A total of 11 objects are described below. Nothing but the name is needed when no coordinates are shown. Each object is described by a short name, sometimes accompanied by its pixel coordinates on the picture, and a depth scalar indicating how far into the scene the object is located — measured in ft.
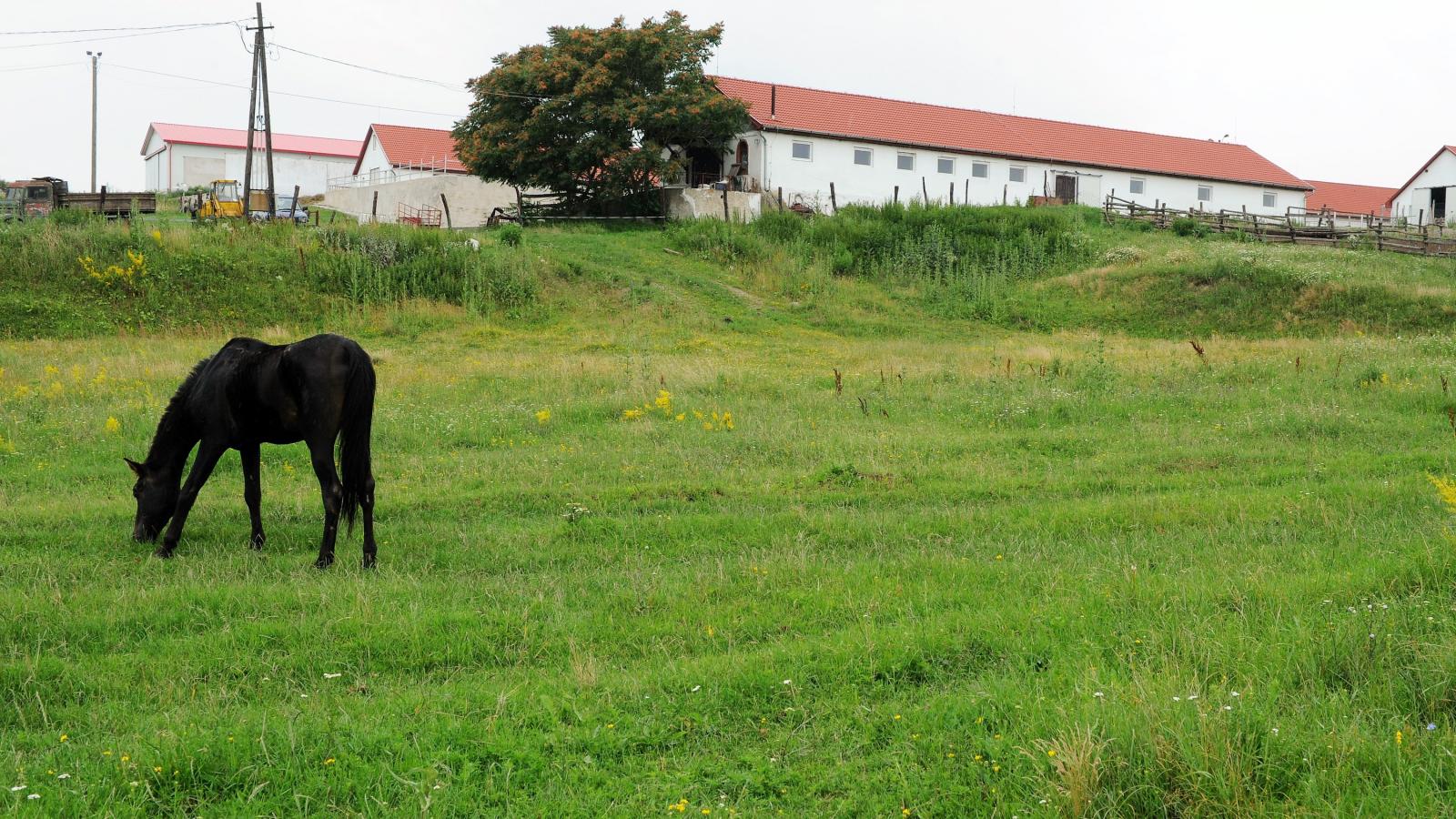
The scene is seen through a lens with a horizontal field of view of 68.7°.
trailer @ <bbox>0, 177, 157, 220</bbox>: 118.62
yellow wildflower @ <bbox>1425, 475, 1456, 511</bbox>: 21.44
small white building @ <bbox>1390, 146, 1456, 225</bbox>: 193.26
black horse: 29.60
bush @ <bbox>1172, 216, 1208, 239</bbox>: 144.25
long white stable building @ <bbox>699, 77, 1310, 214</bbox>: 155.74
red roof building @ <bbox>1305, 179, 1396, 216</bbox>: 227.81
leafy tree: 138.31
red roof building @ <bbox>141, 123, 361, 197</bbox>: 223.30
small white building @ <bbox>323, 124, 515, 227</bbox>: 160.86
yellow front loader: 133.02
